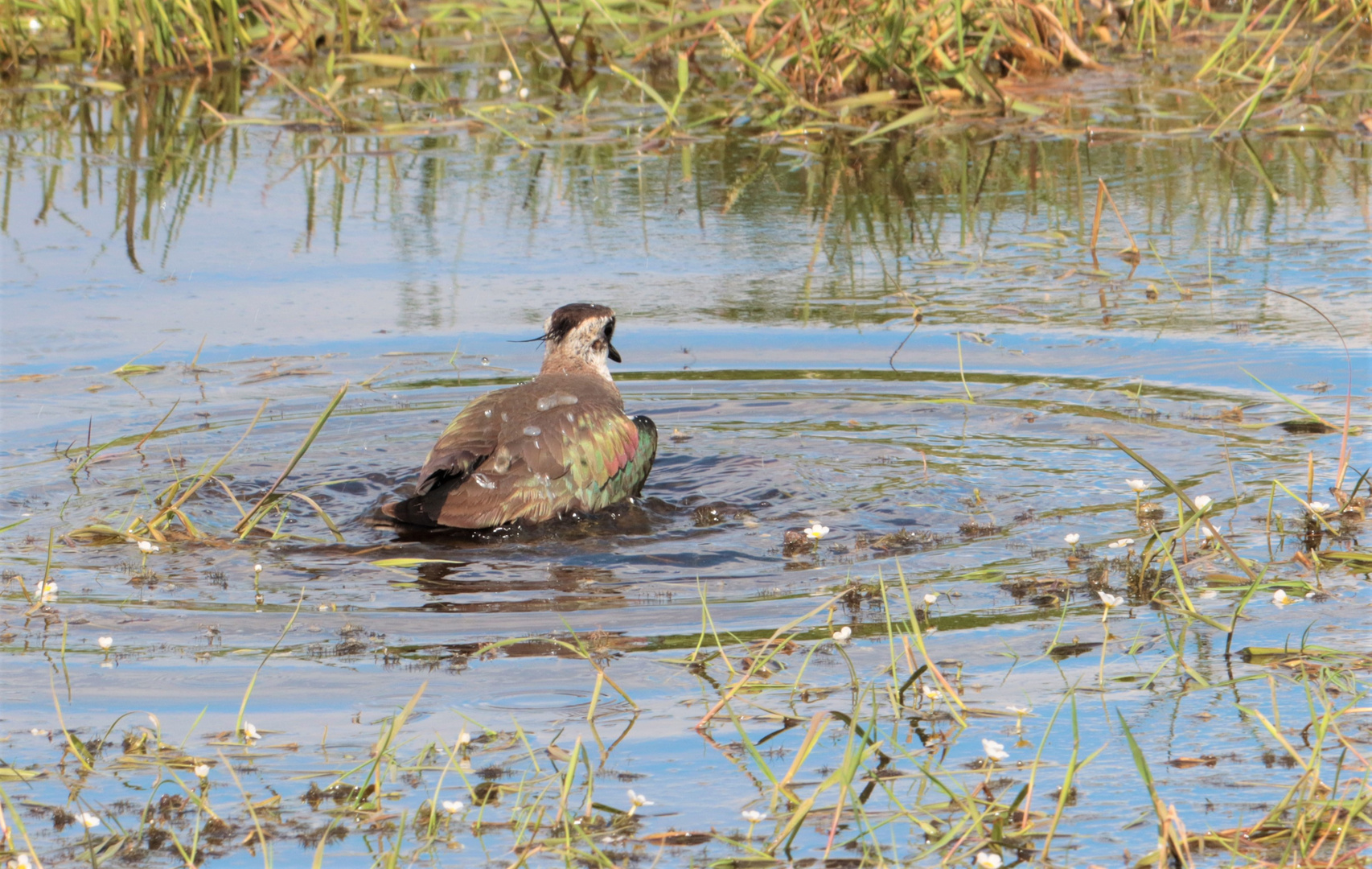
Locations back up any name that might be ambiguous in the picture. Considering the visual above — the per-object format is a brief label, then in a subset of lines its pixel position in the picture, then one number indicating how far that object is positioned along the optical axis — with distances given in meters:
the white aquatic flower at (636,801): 7.18
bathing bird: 12.20
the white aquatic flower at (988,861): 6.66
